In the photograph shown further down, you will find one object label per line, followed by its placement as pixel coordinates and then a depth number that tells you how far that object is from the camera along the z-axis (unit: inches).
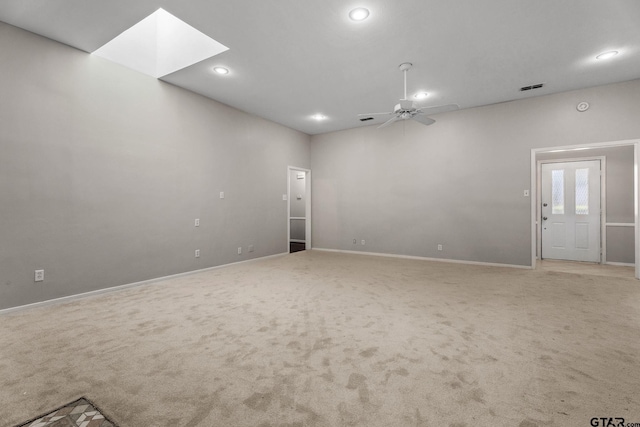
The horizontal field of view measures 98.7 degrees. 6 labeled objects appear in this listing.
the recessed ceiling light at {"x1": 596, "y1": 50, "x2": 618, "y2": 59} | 139.4
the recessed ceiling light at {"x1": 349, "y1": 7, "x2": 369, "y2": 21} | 108.8
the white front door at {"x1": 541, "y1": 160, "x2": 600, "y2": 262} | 219.9
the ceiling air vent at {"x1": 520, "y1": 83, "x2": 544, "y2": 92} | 176.8
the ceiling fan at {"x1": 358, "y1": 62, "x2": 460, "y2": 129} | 146.4
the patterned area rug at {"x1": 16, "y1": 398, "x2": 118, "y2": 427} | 56.1
